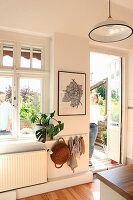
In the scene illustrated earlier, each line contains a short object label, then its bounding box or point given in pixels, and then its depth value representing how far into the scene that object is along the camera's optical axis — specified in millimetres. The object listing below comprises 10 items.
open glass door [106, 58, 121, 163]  3541
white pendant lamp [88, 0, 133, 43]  1454
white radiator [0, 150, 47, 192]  2184
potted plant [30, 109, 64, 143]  2273
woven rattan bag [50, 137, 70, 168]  2443
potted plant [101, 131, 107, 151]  4141
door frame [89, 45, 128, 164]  3451
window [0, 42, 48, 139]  2471
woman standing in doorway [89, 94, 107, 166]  3831
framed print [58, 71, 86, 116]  2634
